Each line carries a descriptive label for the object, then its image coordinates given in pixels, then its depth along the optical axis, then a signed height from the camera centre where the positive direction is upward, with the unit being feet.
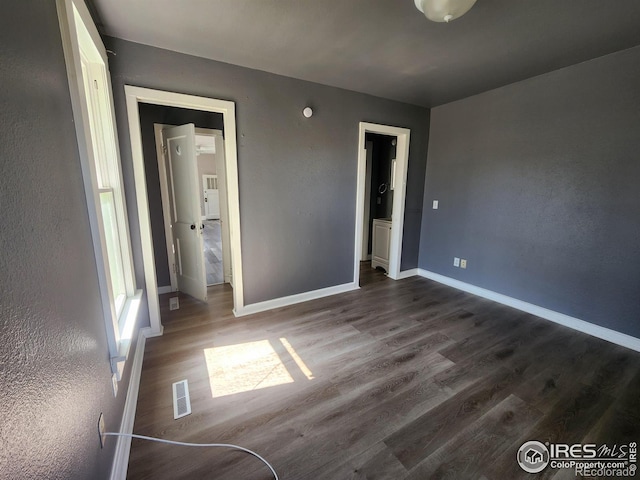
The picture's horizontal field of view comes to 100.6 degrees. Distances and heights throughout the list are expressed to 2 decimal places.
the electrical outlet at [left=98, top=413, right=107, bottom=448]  3.66 -3.36
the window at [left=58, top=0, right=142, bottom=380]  3.96 +0.32
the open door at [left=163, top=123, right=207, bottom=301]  9.64 -0.84
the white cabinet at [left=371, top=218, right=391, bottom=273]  14.34 -2.83
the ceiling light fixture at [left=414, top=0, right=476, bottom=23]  4.73 +3.31
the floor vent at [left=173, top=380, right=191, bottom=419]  5.57 -4.61
